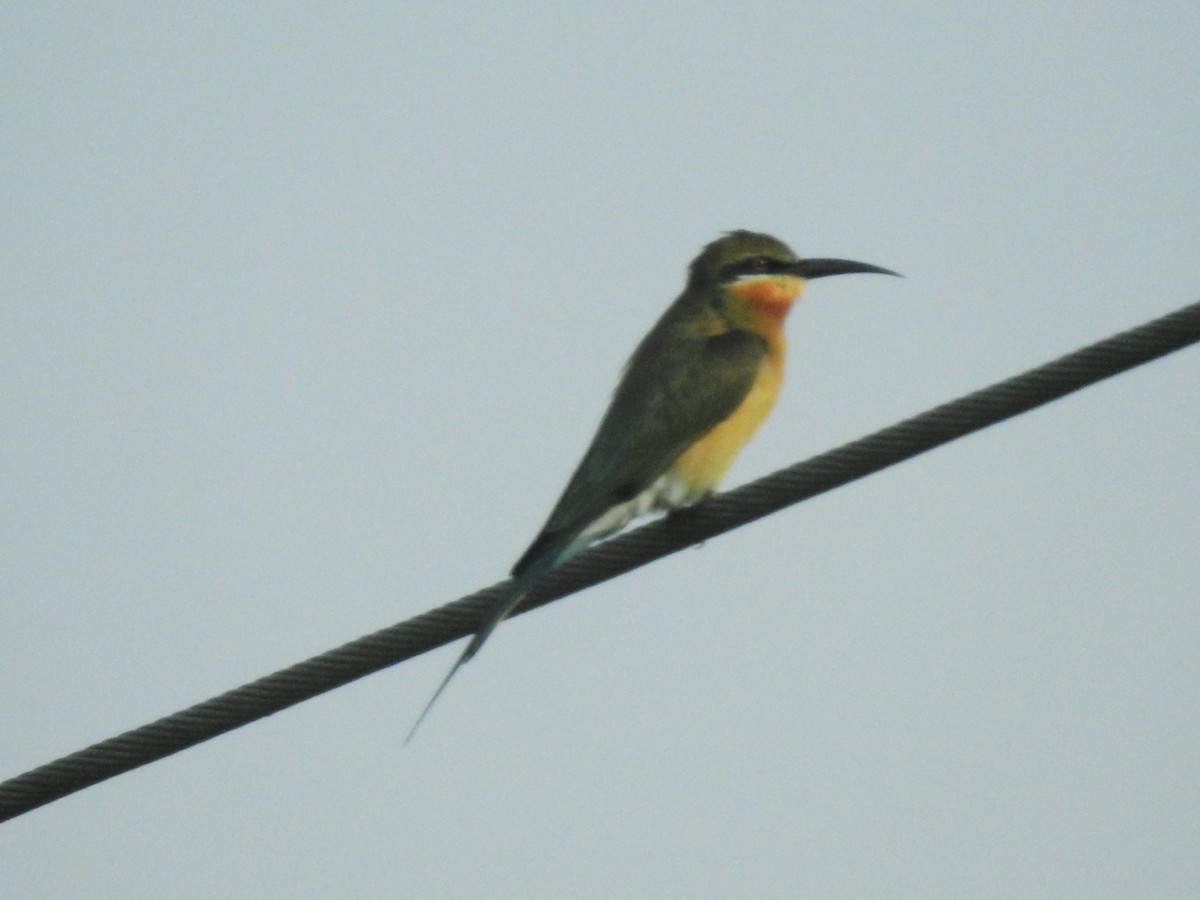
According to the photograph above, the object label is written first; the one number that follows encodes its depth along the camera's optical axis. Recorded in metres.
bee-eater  9.11
